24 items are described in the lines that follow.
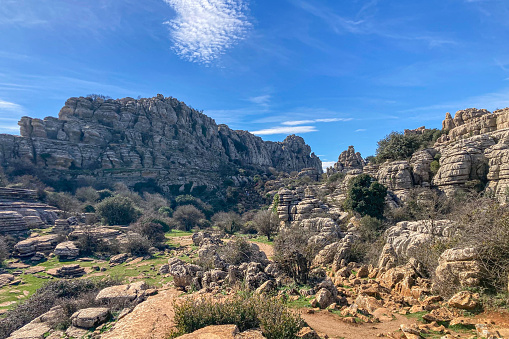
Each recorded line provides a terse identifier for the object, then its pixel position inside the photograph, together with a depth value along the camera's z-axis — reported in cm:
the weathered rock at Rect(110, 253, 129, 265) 1925
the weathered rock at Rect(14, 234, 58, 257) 1928
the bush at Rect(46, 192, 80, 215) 3190
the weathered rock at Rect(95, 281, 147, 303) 1057
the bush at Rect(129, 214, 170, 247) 2423
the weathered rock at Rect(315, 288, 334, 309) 879
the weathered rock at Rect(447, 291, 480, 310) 677
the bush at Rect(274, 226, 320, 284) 1147
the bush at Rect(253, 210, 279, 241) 2714
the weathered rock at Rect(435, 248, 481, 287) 727
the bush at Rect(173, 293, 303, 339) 616
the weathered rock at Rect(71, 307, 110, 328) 856
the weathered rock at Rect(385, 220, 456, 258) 1112
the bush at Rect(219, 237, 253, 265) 1474
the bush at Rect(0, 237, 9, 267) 1759
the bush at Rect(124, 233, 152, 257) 2097
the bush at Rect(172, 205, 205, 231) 3669
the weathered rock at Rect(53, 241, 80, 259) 1931
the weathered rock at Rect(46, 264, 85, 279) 1599
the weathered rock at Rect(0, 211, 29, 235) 2245
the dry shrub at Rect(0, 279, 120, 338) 943
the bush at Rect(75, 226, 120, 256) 2098
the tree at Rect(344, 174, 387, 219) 2055
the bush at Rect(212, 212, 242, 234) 3338
